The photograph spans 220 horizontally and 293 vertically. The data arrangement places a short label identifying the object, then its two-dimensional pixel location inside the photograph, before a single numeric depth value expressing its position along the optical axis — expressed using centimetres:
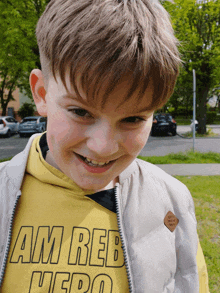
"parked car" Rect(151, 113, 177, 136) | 1684
